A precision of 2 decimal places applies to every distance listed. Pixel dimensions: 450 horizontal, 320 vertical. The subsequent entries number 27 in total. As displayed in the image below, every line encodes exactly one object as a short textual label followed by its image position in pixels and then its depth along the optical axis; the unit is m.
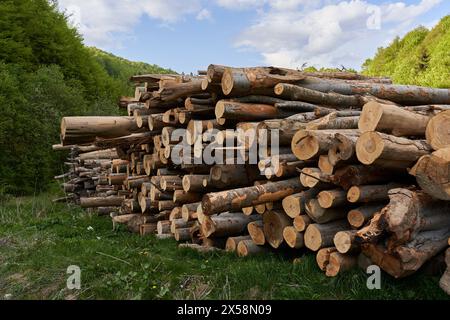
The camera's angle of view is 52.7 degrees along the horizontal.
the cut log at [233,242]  5.74
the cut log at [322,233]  4.72
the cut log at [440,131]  4.13
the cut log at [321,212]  4.73
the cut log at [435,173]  3.81
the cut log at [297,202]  4.92
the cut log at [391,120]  4.29
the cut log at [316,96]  6.11
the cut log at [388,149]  4.02
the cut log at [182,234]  6.72
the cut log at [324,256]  4.61
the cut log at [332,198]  4.57
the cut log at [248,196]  4.97
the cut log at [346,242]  4.34
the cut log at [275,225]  5.18
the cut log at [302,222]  4.92
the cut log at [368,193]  4.39
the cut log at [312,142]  4.54
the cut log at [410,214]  3.90
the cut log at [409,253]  4.02
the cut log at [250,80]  5.93
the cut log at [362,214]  4.48
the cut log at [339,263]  4.50
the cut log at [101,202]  9.73
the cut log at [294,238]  4.97
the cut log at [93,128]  7.28
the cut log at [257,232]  5.45
